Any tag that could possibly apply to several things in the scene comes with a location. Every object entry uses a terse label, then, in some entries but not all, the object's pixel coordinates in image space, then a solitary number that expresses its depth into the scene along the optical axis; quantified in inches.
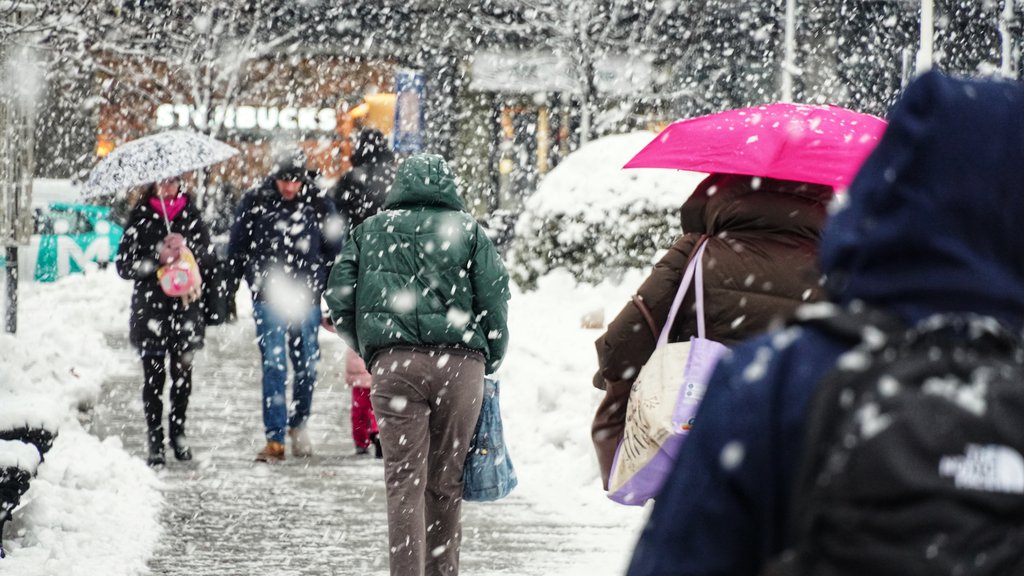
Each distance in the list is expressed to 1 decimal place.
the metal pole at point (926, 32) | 1165.7
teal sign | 1910.7
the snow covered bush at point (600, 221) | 1285.7
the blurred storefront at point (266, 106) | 2778.1
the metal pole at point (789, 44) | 1878.7
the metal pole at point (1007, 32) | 1982.0
